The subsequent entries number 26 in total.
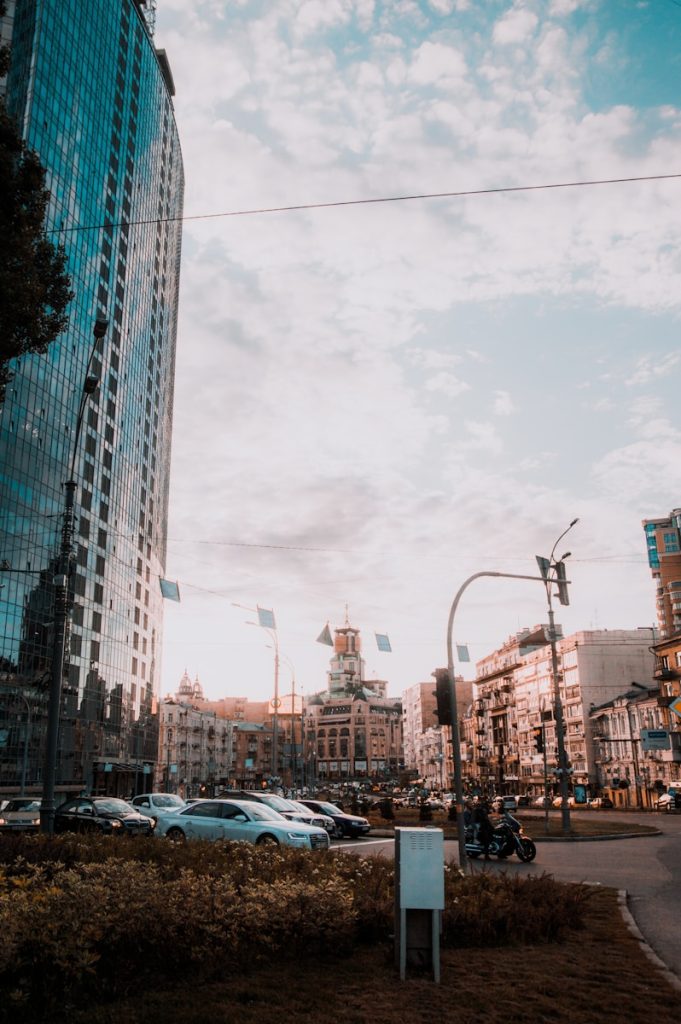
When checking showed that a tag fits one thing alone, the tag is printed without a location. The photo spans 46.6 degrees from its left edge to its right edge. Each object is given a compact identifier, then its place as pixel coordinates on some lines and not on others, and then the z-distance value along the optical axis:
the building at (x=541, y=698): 89.50
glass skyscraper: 55.81
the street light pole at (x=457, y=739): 17.19
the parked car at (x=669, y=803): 52.71
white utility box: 7.54
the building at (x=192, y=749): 119.96
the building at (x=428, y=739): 150.88
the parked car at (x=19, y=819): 27.45
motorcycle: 19.55
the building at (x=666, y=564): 133.21
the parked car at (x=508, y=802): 48.97
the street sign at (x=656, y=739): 44.91
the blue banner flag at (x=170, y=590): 34.06
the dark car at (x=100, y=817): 25.27
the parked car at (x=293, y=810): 25.05
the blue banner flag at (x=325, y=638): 37.41
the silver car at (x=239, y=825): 19.22
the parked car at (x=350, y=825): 28.03
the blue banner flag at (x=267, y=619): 34.28
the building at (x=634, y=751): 66.31
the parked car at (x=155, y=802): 31.58
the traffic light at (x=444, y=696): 19.44
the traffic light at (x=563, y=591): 24.67
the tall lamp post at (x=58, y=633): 17.08
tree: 13.13
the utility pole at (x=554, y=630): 24.89
